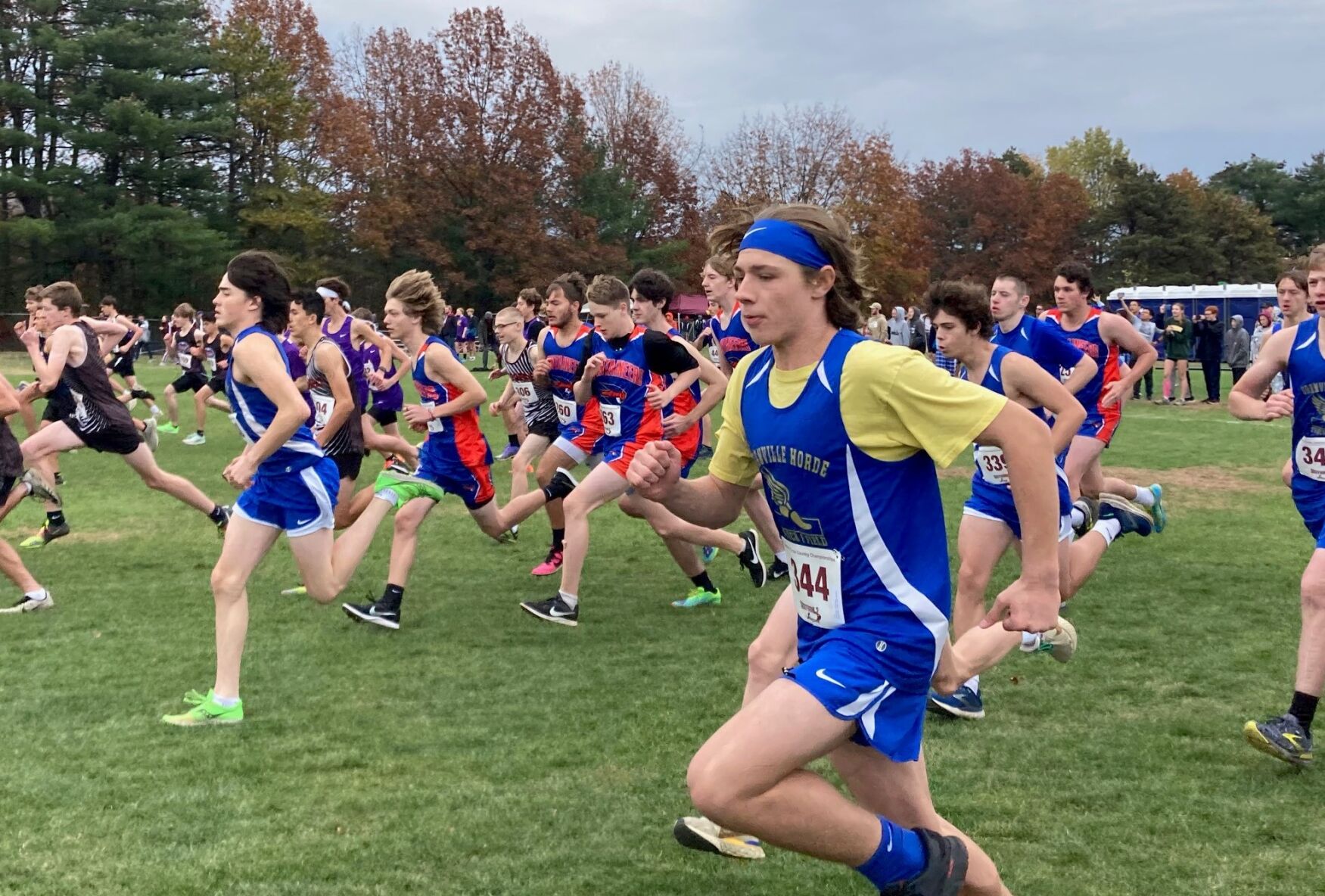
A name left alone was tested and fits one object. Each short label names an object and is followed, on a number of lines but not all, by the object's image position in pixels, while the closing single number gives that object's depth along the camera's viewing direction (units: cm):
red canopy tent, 6531
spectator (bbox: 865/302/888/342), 3161
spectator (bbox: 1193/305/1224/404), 2628
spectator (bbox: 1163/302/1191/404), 2655
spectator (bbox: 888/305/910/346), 3684
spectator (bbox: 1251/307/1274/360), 2647
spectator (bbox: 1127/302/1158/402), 2614
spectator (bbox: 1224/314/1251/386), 3100
